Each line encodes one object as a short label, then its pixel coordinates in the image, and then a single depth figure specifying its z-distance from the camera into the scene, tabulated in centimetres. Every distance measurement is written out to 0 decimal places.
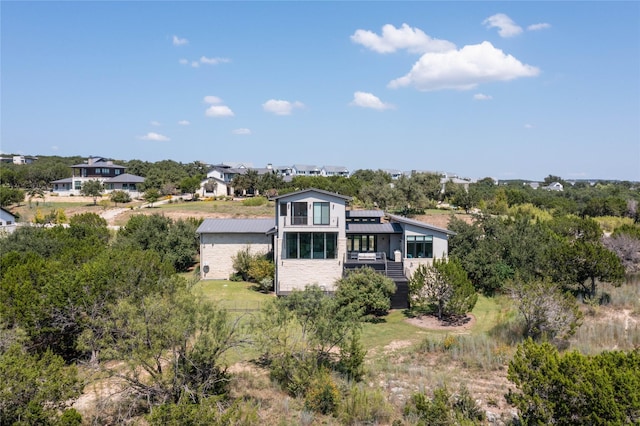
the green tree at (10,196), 7019
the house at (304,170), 15325
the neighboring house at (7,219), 4488
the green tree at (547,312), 1956
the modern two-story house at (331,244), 2989
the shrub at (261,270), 3192
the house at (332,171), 15038
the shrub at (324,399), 1457
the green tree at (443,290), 2455
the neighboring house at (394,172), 16384
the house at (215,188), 8638
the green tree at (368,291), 2508
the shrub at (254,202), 6722
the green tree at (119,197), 7360
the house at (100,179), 8456
